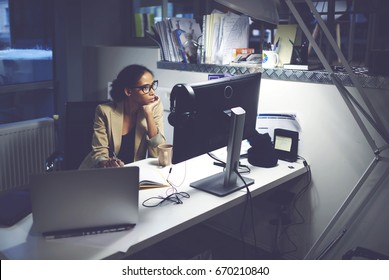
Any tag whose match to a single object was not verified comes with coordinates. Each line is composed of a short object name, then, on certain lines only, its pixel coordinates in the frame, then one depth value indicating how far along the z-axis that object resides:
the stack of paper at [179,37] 2.69
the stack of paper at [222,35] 2.53
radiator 3.04
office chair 2.57
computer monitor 1.66
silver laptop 1.36
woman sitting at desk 2.32
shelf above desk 2.04
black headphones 1.63
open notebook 1.88
